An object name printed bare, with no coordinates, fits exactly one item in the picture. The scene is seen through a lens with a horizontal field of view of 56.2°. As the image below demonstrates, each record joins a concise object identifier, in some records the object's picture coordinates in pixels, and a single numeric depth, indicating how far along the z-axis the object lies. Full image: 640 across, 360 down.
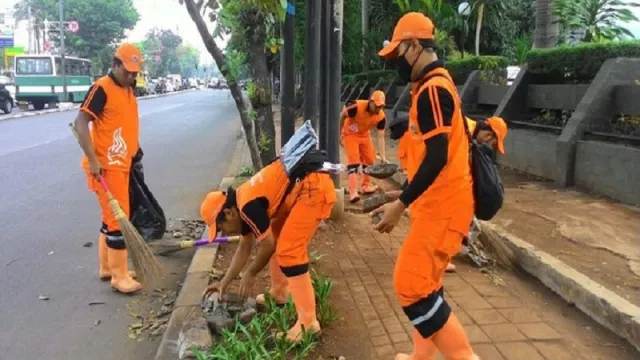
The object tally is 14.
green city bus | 28.02
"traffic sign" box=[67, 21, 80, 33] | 49.37
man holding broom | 4.38
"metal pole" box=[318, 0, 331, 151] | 6.70
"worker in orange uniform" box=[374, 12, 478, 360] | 2.58
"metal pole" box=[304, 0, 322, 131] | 5.78
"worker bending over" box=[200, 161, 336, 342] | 3.38
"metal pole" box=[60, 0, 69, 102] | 30.14
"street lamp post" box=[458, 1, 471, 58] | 17.33
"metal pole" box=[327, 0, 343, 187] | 6.75
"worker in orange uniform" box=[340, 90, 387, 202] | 7.44
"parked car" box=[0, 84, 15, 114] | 23.45
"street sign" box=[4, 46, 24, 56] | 59.71
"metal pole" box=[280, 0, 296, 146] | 5.71
